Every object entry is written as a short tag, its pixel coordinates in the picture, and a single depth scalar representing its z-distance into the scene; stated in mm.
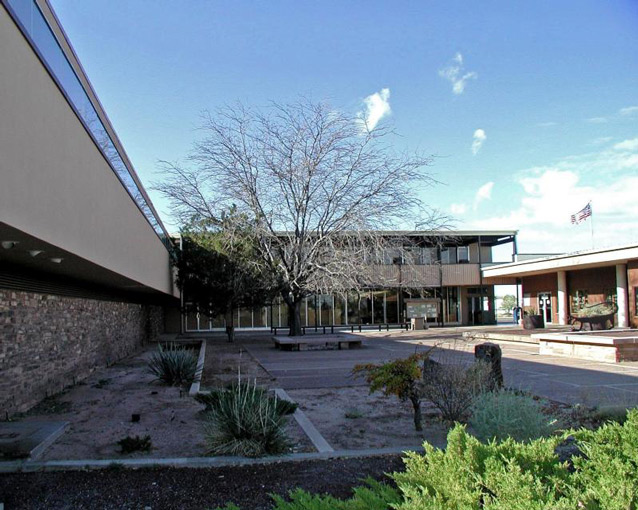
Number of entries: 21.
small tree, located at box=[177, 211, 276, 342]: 22422
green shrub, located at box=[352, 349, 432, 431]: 6645
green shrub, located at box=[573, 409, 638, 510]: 2723
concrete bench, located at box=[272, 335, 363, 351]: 20789
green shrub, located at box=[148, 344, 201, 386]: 11195
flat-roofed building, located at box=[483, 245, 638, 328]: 26156
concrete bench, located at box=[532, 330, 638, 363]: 14617
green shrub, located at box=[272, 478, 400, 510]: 3006
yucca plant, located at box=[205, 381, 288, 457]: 5688
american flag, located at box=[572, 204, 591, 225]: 30812
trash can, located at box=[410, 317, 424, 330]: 34312
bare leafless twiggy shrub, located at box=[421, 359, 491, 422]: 6922
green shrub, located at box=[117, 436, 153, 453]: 5887
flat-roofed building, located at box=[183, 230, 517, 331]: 36500
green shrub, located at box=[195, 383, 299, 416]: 6593
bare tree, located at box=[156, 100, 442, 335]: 21297
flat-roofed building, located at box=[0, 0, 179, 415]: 4914
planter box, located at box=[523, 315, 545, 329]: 30438
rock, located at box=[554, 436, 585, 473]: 5447
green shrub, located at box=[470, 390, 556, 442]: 5422
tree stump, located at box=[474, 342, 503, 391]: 8182
